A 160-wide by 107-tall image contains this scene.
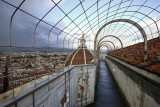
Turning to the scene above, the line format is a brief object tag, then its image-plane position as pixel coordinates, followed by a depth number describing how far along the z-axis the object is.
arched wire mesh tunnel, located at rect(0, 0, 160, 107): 2.67
